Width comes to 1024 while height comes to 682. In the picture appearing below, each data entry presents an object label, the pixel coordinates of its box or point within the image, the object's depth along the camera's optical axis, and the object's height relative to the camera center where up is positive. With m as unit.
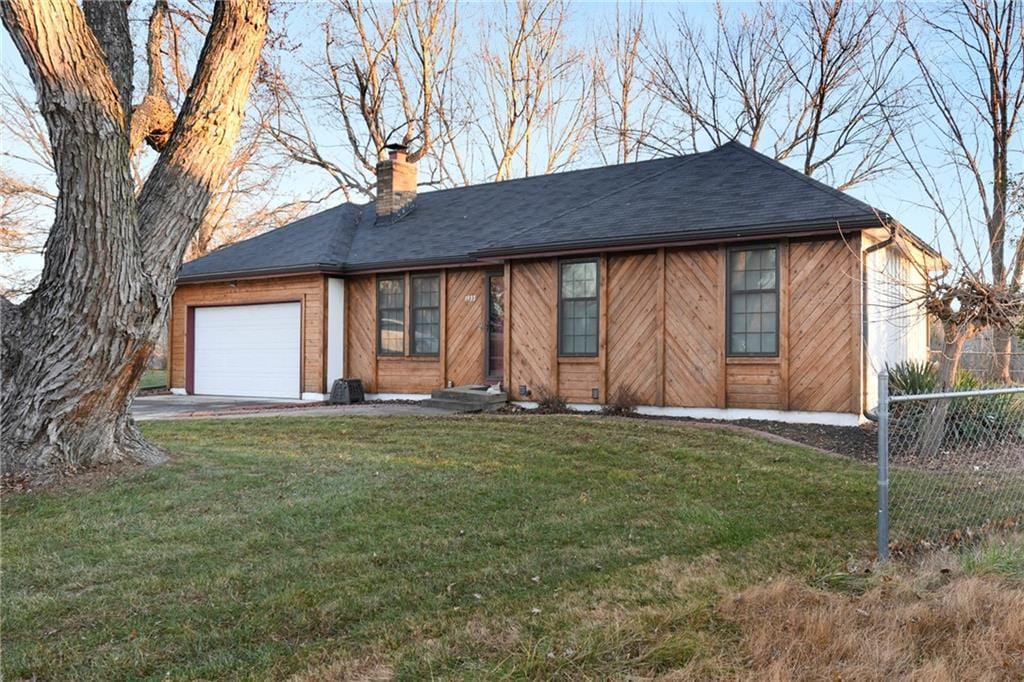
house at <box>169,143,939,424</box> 9.80 +0.92
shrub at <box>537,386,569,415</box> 11.39 -0.85
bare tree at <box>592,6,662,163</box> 23.73 +8.77
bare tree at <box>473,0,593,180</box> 24.81 +9.36
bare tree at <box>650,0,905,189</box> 19.98 +8.08
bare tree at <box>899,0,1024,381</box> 13.80 +5.68
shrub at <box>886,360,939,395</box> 9.53 -0.35
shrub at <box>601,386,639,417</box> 10.84 -0.81
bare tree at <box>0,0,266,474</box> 5.78 +0.53
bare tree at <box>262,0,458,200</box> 24.14 +9.02
